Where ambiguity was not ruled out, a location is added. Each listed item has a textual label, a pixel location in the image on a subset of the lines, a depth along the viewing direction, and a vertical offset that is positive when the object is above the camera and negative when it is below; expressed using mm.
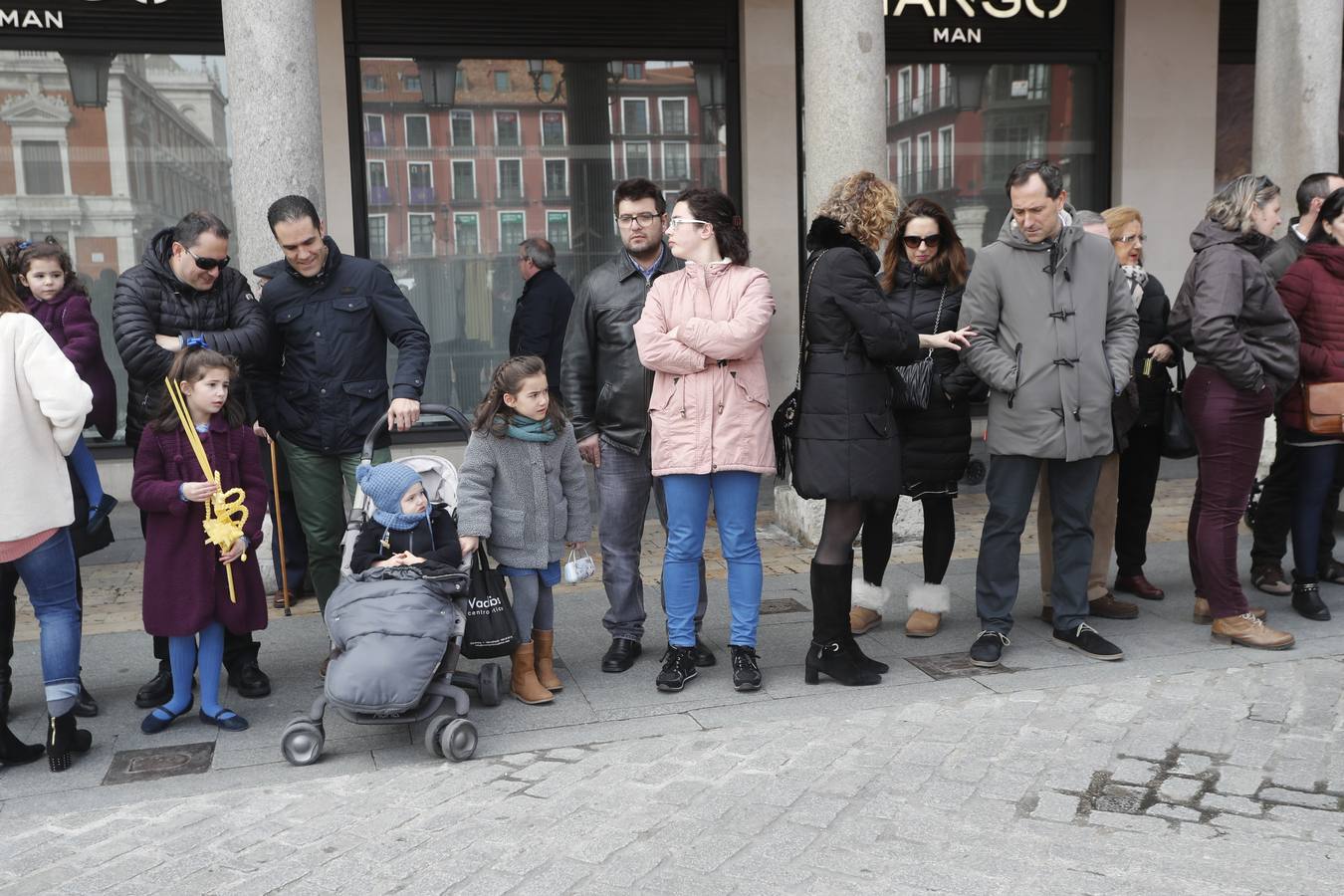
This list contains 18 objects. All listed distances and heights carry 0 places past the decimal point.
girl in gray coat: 4898 -732
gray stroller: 4328 -1206
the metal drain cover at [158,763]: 4453 -1582
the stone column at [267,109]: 6906 +1075
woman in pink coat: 4855 -290
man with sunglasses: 5129 -14
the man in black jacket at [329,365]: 5441 -243
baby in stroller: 4664 -804
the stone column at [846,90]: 7695 +1222
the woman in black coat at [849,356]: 4867 -236
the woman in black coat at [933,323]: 5387 -126
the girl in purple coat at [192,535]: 4762 -827
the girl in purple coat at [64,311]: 5430 +19
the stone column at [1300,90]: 8875 +1332
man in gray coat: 5211 -178
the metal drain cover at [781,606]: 6430 -1550
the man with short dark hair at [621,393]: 5324 -383
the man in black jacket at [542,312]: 9180 -63
